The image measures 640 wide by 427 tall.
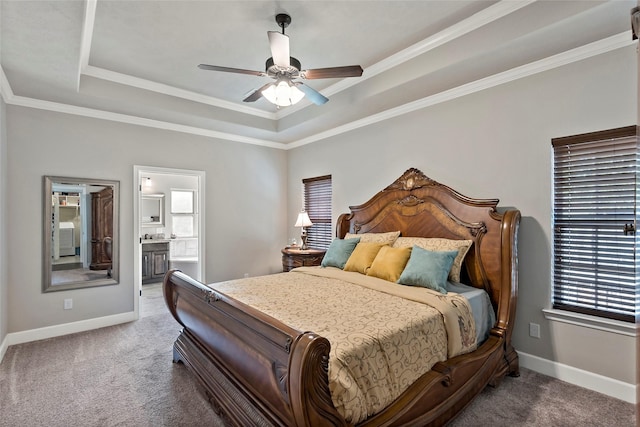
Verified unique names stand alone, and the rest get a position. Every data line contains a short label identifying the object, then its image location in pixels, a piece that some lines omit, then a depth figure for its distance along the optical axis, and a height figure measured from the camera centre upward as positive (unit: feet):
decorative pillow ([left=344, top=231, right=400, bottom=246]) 11.28 -0.91
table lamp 15.96 -0.44
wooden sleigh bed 4.39 -2.53
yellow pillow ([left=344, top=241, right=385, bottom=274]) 10.34 -1.48
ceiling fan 7.58 +3.71
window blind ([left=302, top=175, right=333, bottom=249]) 16.37 +0.25
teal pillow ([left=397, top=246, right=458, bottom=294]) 8.35 -1.58
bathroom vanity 20.45 -3.07
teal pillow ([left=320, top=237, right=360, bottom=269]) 11.38 -1.47
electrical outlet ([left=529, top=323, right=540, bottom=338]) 8.94 -3.40
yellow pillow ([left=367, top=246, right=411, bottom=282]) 9.35 -1.55
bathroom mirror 21.22 +0.26
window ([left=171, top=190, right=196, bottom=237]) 22.36 +0.05
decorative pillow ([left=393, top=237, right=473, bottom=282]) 9.27 -1.03
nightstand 15.05 -2.16
